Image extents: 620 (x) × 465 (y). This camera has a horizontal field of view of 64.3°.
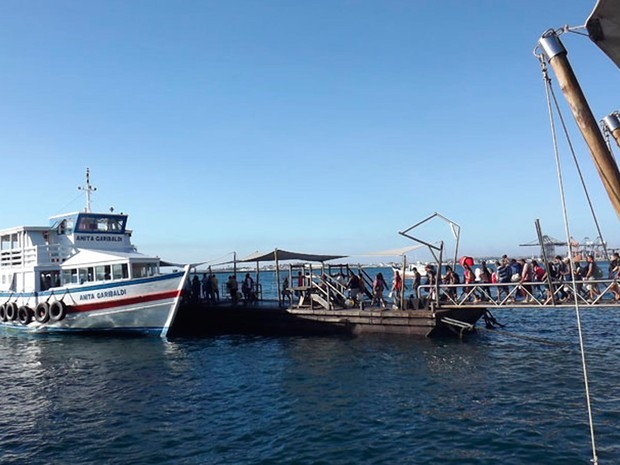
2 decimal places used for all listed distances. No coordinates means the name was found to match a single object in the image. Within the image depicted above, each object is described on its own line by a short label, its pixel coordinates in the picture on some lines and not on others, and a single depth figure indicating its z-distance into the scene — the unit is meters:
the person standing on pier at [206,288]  29.32
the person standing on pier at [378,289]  24.42
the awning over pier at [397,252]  24.55
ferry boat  24.02
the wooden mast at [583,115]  4.50
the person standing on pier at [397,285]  23.21
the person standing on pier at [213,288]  28.86
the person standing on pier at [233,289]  27.91
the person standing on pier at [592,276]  18.45
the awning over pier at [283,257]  25.72
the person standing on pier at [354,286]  24.97
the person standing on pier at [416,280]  24.06
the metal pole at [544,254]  16.87
